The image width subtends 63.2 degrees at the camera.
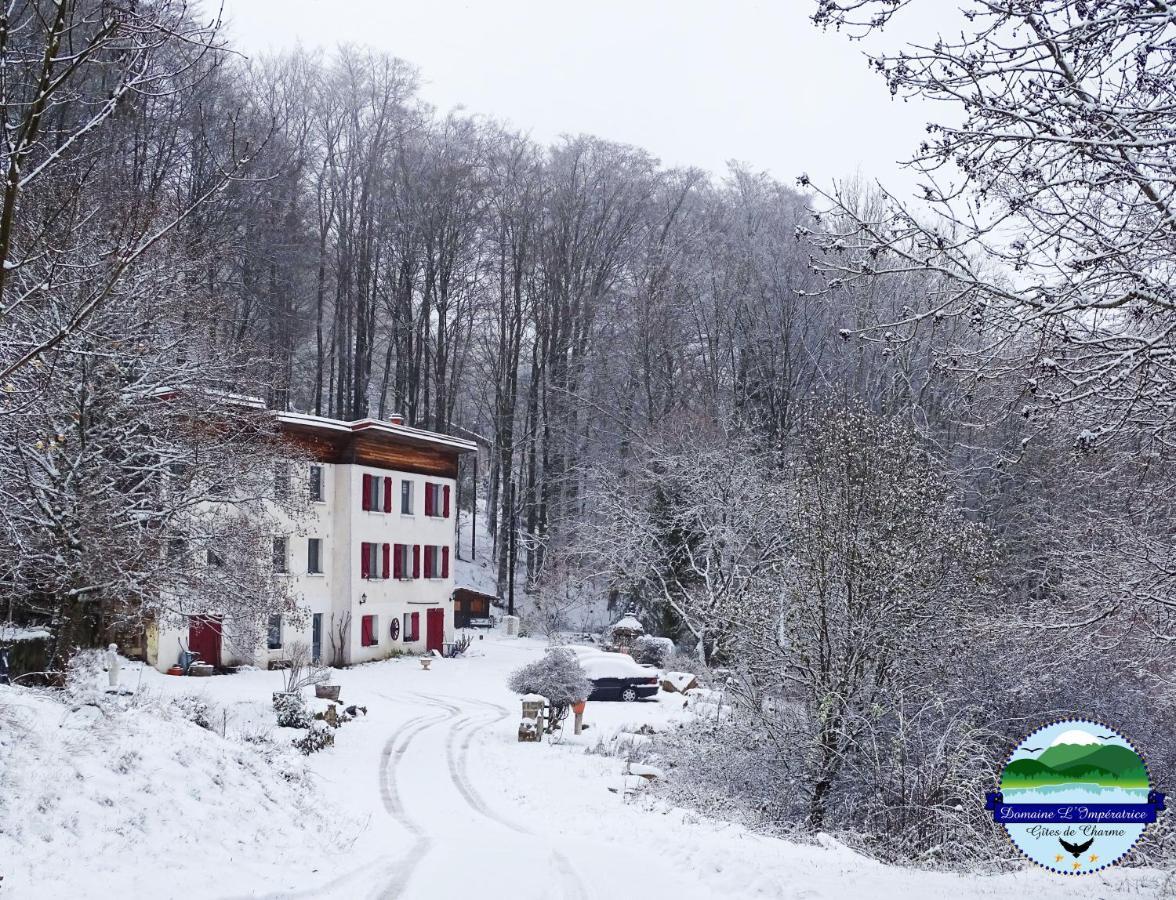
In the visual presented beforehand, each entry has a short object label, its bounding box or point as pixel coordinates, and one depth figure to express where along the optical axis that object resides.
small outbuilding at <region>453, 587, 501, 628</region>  43.94
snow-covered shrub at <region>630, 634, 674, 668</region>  34.25
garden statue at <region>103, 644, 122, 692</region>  21.50
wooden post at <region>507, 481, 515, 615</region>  43.91
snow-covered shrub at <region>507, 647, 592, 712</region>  22.17
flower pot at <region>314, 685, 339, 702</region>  23.03
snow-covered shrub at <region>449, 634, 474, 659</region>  36.88
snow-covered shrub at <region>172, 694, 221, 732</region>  16.86
